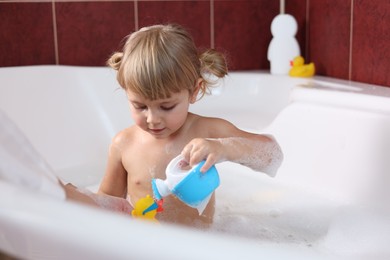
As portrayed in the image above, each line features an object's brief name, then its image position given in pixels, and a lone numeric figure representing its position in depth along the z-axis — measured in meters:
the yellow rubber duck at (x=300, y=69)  1.87
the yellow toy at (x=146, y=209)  0.96
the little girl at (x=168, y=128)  1.08
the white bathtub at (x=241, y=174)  0.44
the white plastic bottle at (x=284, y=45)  1.96
